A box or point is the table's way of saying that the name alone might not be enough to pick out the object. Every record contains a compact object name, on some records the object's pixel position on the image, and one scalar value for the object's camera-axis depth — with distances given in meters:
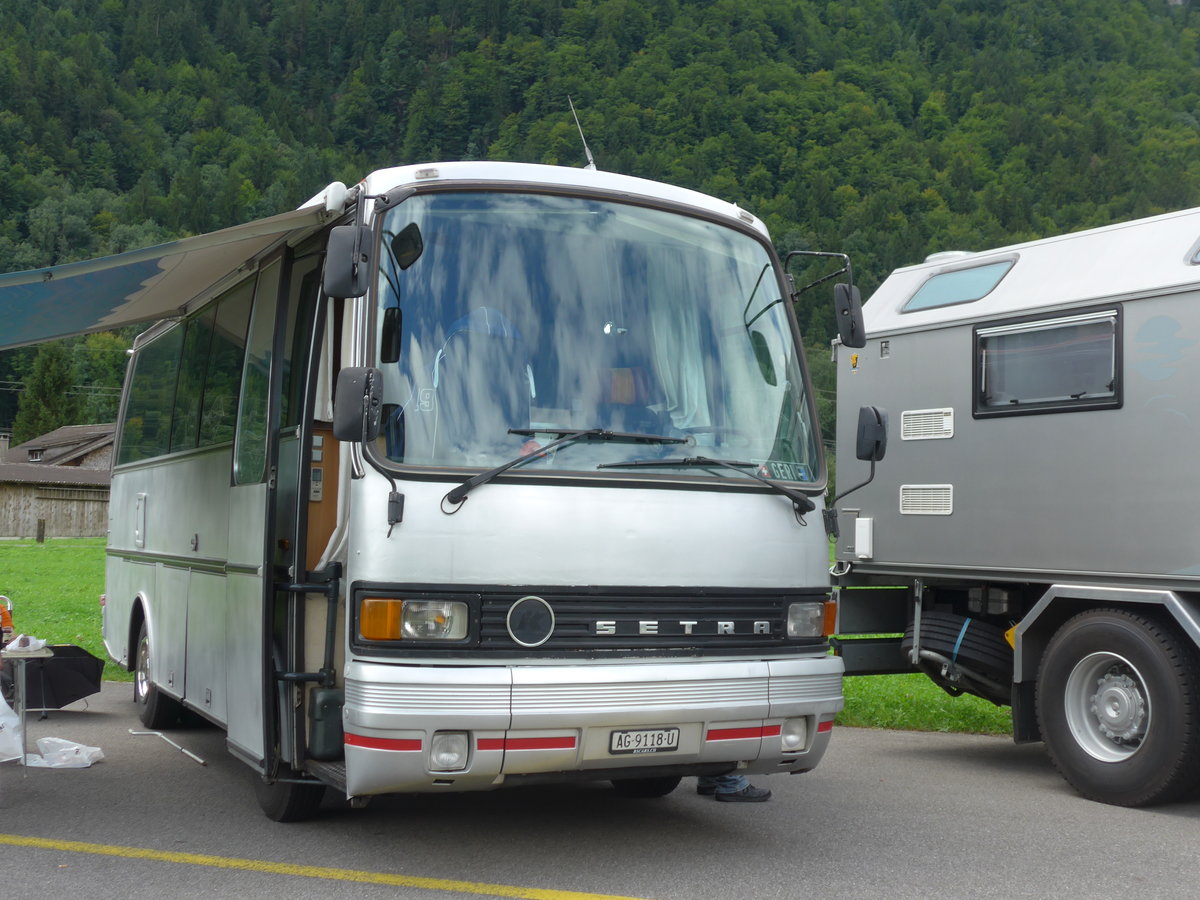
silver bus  5.50
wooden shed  65.25
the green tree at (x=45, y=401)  100.94
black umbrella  9.05
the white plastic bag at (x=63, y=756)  8.38
